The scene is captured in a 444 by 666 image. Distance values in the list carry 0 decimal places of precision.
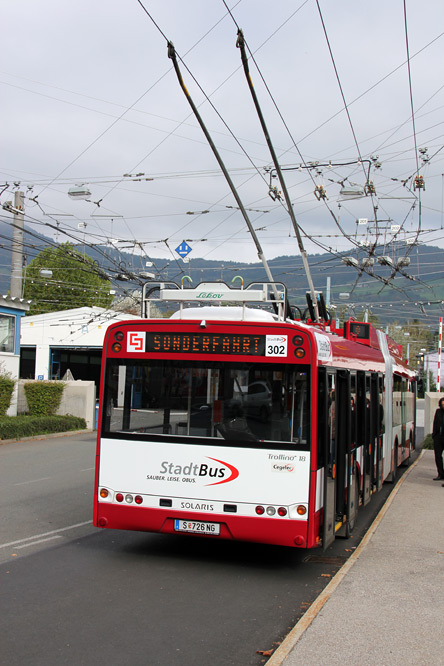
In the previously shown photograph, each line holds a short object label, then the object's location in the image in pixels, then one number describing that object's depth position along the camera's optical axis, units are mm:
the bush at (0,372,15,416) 26391
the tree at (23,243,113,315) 74250
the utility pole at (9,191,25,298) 25772
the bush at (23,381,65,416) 30828
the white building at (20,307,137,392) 46812
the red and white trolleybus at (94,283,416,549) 7598
